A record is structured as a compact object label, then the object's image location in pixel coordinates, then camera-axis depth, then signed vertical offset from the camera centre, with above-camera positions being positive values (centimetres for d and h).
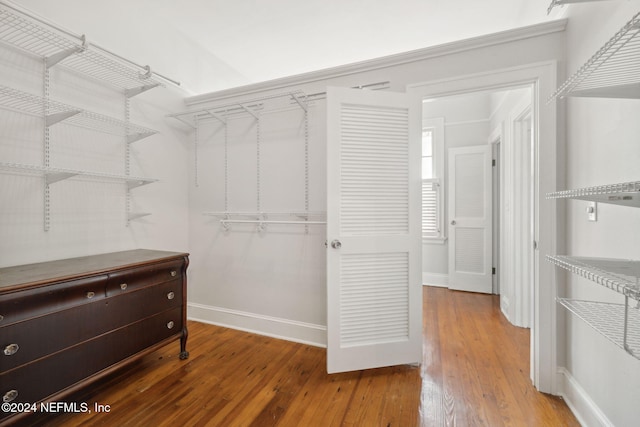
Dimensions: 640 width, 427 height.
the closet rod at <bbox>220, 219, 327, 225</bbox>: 240 -9
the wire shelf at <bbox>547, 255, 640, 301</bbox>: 76 -21
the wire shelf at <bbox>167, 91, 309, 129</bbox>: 255 +102
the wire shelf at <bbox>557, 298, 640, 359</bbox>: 95 -45
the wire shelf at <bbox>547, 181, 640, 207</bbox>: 81 +6
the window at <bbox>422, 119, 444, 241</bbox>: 433 +50
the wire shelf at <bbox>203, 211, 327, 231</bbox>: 255 -6
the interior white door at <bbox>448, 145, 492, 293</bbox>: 396 -9
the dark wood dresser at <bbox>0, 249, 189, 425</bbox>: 137 -63
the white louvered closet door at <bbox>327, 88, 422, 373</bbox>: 208 -14
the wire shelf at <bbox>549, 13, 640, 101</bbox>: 107 +64
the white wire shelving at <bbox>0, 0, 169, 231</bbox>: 179 +103
